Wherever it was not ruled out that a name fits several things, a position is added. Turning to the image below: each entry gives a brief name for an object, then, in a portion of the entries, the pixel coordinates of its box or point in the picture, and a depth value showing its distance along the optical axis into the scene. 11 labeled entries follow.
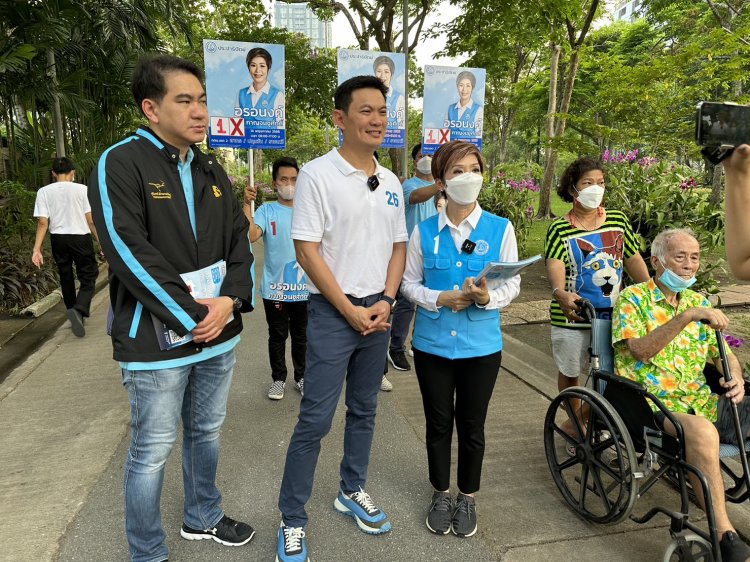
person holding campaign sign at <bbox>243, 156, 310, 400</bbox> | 3.92
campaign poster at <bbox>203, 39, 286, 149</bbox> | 5.53
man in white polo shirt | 2.27
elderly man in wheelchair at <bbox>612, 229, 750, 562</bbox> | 2.48
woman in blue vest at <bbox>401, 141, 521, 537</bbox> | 2.40
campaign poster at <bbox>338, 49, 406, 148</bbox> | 6.84
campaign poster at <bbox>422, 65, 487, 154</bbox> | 7.16
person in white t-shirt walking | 5.75
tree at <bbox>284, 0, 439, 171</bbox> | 12.18
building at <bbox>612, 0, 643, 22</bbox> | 93.71
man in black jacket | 1.87
